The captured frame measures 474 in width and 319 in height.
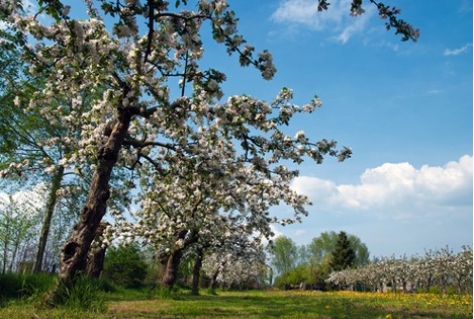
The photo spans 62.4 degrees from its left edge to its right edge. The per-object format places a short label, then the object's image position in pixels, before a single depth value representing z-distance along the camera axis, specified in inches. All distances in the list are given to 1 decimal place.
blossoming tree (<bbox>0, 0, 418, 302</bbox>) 273.7
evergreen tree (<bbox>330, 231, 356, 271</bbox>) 3068.4
